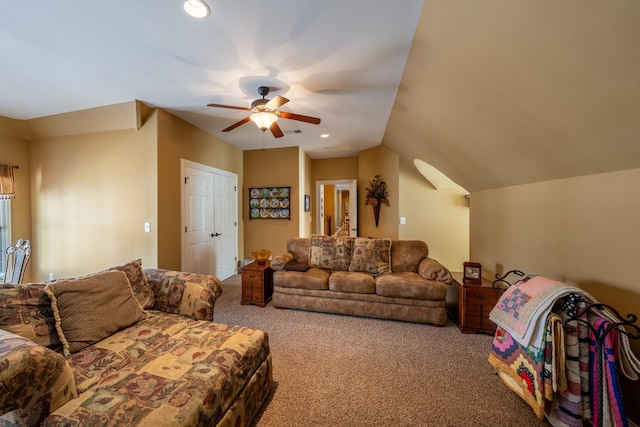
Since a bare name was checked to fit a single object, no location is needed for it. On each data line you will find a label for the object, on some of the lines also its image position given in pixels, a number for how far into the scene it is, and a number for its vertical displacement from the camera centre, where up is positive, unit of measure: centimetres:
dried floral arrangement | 499 +41
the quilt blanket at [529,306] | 139 -63
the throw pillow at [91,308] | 141 -63
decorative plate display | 495 +21
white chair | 237 -44
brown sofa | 269 -84
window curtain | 321 +44
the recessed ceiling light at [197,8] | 149 +136
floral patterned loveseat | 95 -83
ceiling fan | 230 +103
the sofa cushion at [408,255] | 318 -61
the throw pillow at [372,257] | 314 -63
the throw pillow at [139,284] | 187 -58
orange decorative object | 334 -63
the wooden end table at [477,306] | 244 -102
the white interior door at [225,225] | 427 -25
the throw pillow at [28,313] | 132 -59
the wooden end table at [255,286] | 320 -102
